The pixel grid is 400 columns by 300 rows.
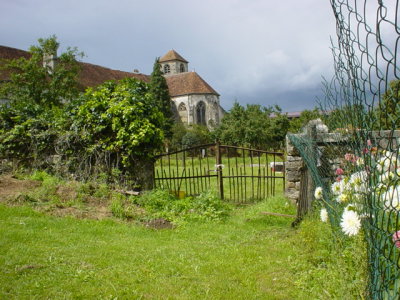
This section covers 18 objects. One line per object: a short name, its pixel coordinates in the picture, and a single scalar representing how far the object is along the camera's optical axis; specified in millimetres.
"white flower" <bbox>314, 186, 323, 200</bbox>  3488
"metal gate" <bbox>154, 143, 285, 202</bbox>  8141
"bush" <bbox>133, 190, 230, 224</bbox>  6359
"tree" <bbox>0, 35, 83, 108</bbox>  21766
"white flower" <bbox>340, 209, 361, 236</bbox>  2335
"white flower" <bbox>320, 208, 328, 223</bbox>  3295
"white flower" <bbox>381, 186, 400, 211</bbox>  1791
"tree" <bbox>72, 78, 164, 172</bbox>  7758
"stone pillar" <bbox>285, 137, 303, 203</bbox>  6695
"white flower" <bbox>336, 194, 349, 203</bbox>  2872
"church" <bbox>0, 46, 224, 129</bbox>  45781
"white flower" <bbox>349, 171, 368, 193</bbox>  2409
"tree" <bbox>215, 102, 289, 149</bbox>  29469
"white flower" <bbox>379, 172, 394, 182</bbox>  2214
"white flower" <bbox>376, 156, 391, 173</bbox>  2538
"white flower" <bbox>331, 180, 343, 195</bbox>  3131
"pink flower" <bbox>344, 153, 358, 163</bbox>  3222
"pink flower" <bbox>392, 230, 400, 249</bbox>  1573
